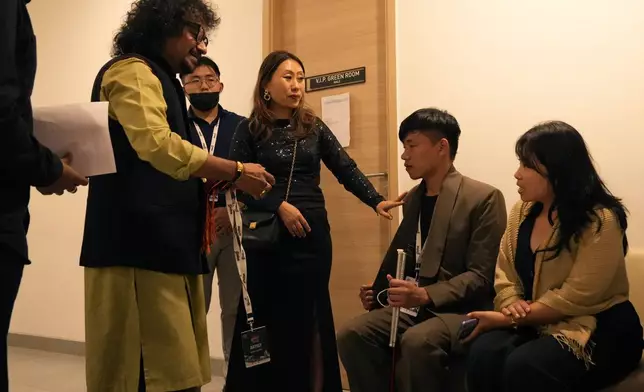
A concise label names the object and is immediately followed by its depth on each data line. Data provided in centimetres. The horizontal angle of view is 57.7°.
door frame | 288
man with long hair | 141
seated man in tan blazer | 193
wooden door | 294
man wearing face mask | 268
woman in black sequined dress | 215
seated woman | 159
